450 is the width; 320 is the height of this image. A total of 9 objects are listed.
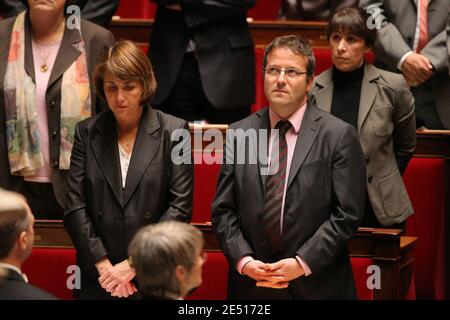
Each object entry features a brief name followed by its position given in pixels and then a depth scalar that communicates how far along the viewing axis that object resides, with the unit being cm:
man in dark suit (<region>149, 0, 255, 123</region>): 1431
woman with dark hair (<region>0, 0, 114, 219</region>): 1379
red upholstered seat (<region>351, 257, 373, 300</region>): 1365
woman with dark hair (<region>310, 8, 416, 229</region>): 1389
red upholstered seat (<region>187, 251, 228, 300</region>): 1378
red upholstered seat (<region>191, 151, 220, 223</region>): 1419
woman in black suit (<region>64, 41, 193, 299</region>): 1344
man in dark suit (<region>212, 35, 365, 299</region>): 1328
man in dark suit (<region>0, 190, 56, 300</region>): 1271
